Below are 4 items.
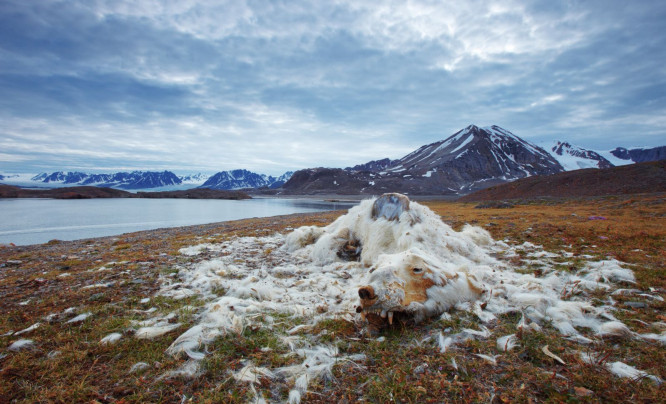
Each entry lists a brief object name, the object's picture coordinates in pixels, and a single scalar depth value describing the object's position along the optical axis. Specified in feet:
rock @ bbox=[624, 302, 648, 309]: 12.83
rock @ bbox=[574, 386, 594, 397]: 7.27
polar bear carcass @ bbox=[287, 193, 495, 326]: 12.22
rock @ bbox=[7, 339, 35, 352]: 10.77
